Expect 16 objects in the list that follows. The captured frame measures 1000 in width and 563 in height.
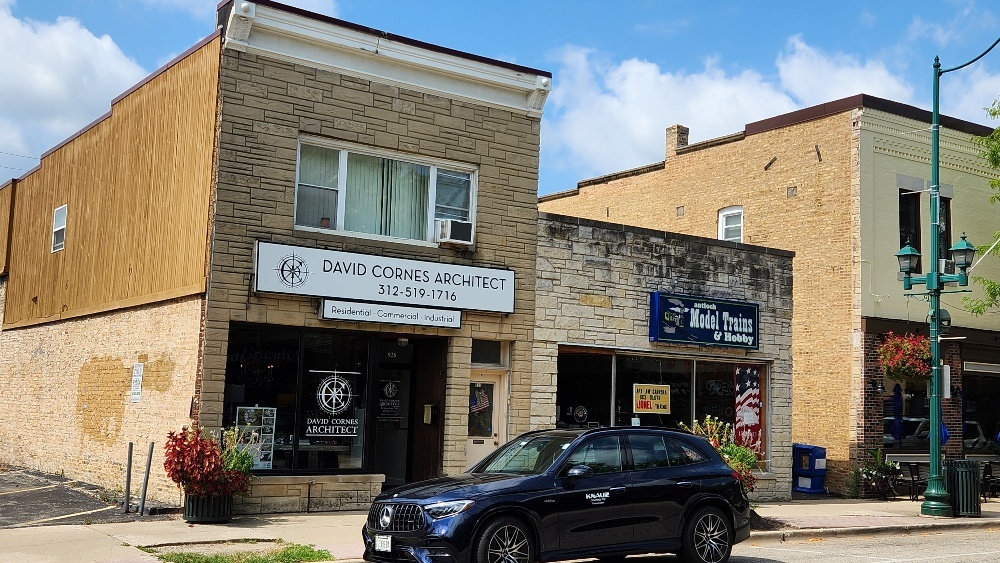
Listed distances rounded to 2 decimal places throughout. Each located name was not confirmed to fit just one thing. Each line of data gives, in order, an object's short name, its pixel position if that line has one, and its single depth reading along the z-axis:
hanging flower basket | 21.53
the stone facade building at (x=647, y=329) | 17.61
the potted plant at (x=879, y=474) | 21.61
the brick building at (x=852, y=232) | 22.06
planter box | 13.44
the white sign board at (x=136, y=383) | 16.23
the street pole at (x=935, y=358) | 17.98
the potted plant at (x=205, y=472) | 13.24
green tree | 23.03
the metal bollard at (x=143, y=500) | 14.13
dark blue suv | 9.72
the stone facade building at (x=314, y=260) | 14.72
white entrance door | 16.81
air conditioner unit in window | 16.14
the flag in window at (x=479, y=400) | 16.94
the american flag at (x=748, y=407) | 19.95
